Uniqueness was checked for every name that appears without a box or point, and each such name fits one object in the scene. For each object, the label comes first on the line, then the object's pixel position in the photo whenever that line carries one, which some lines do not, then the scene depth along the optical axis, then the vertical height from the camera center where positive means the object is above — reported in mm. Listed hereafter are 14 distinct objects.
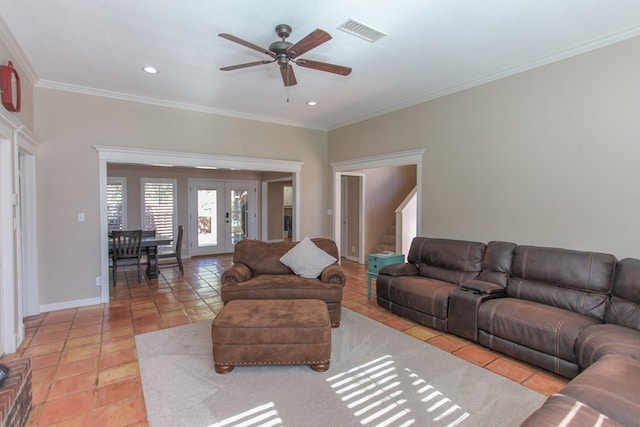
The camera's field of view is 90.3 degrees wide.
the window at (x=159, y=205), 7625 +127
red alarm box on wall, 2744 +1126
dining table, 5773 -808
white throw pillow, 3908 -632
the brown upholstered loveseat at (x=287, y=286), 3564 -869
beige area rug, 2107 -1372
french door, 8266 -119
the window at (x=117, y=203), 7297 +173
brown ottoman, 2586 -1080
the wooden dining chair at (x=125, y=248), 5305 -640
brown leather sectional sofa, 1784 -915
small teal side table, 4594 -769
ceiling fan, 2338 +1287
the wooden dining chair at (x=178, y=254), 6281 -881
